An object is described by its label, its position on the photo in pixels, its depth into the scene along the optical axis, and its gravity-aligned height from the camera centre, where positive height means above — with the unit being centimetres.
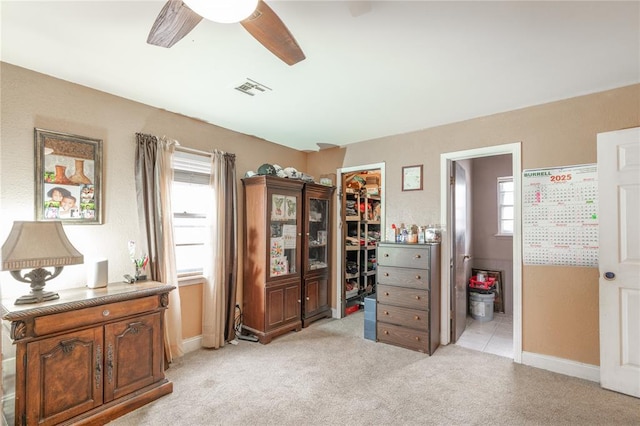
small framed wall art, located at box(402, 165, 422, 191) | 378 +46
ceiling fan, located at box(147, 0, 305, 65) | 151 +93
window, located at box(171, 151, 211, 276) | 338 +9
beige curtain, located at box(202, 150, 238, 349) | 340 -45
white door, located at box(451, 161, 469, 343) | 367 -44
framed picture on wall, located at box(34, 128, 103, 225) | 244 +31
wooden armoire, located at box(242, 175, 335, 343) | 362 -49
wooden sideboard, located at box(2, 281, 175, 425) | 195 -93
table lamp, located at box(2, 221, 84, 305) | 199 -23
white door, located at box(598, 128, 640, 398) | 254 -35
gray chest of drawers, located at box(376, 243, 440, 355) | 332 -84
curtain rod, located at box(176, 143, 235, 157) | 328 +69
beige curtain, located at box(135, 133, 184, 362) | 293 +1
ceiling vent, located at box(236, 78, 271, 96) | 263 +107
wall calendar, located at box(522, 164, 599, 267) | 281 +1
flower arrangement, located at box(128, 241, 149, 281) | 276 -38
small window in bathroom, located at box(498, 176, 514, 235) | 489 +18
